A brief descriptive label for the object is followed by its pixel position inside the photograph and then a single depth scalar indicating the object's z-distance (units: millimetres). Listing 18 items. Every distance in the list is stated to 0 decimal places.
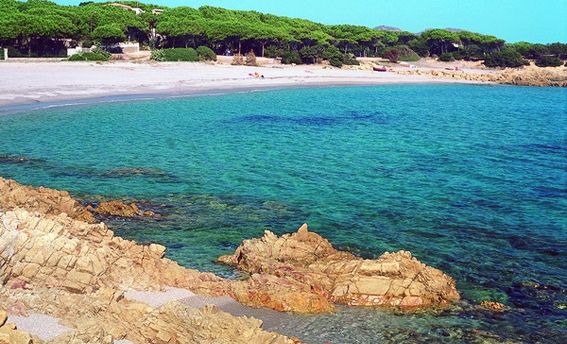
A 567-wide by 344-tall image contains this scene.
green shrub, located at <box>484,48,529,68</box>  106000
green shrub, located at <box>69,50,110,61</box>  64875
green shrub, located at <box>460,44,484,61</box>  113562
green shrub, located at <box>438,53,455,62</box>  112188
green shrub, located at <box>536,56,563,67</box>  107231
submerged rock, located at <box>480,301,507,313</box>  12641
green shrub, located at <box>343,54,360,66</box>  94069
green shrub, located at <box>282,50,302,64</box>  88062
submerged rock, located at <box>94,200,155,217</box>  18281
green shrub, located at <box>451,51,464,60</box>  113312
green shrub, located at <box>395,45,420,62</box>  115312
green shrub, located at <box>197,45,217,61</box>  78438
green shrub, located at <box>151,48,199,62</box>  72875
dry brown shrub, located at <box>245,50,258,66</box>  79519
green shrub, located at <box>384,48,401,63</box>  109056
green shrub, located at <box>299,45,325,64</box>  90312
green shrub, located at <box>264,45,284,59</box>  90981
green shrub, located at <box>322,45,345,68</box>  90325
